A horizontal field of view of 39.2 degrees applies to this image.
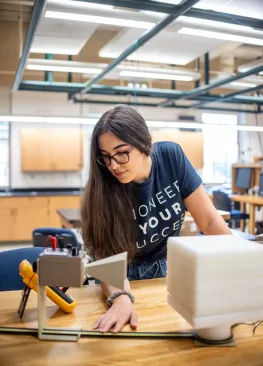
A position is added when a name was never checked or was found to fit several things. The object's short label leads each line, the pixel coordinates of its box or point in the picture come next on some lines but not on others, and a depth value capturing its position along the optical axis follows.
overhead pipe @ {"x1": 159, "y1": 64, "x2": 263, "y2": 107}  4.23
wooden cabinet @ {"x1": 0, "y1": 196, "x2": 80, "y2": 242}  6.47
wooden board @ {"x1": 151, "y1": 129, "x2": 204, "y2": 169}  7.72
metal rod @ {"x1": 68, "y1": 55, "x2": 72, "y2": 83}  5.53
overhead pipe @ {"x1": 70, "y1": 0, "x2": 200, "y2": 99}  2.42
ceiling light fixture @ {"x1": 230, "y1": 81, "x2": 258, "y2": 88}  5.10
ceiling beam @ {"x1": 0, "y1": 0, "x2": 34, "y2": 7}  4.14
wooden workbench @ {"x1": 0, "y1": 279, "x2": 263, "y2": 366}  0.86
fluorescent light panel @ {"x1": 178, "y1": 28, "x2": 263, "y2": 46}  2.87
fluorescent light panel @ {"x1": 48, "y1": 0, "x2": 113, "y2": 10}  2.40
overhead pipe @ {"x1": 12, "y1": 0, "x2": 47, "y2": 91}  2.37
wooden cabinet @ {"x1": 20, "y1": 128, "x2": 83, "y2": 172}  6.84
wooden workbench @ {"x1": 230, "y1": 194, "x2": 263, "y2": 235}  6.13
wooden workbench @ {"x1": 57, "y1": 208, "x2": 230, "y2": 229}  4.13
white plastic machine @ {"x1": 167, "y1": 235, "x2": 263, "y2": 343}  0.82
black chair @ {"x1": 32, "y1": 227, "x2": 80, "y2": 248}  3.14
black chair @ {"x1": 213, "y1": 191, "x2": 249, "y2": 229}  6.10
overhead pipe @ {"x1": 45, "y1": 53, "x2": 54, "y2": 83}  5.06
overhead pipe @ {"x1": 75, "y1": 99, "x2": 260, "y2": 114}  6.86
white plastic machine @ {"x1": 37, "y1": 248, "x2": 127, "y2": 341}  0.87
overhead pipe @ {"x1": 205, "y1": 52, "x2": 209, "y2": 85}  5.12
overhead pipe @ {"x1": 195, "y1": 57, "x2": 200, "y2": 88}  5.99
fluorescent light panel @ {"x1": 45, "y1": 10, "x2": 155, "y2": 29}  2.55
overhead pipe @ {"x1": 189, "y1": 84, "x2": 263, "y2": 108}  5.26
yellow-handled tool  1.09
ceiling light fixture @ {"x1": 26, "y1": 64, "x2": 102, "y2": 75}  4.21
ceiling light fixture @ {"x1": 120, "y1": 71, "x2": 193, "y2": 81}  4.54
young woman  1.26
